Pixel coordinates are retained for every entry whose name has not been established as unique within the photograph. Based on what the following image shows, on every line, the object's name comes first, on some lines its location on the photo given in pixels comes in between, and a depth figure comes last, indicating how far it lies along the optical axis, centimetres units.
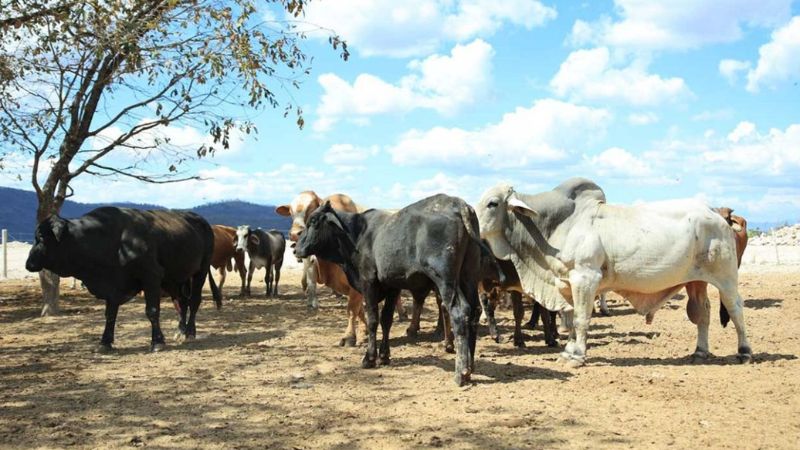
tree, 1123
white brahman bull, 880
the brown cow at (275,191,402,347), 1053
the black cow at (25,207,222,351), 1016
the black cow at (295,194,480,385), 782
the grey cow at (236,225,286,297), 1920
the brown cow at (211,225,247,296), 1855
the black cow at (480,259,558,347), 1045
